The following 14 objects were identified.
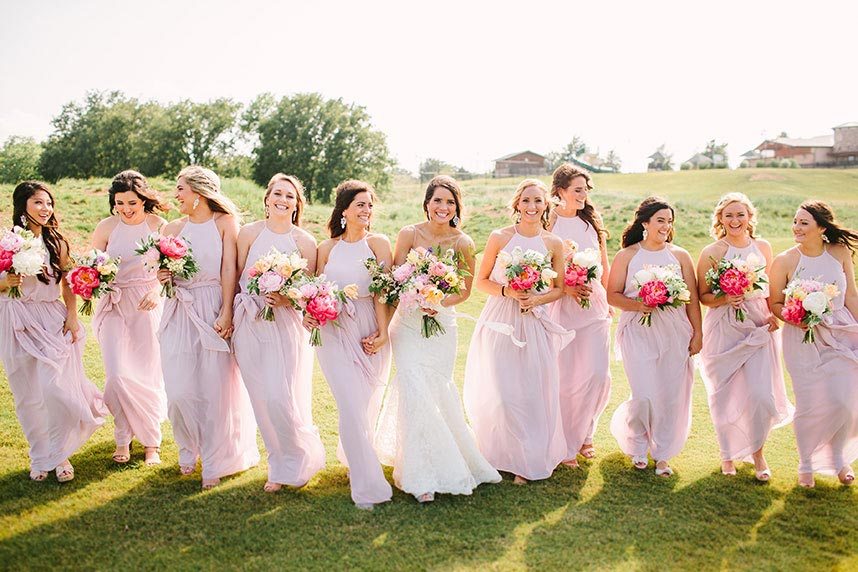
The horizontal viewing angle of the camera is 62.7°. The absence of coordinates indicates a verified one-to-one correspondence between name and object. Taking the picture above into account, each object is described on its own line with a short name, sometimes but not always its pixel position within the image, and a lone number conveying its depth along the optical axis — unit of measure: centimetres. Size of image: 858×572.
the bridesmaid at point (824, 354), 705
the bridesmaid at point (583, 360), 775
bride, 659
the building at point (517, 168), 7700
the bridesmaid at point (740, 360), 724
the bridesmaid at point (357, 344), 659
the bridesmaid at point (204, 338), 692
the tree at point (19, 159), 5225
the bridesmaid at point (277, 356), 681
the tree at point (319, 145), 5259
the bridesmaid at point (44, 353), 702
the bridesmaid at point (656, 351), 738
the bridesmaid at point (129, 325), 753
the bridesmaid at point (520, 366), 721
